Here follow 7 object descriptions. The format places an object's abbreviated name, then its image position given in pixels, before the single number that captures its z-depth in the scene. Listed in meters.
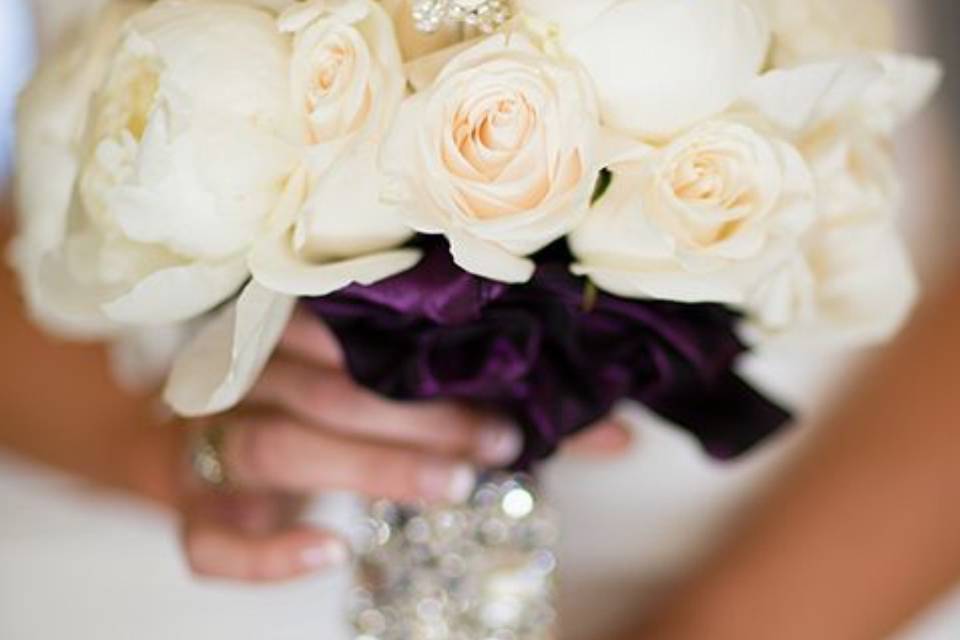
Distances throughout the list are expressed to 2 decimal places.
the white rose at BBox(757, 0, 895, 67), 0.74
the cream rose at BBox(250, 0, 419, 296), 0.70
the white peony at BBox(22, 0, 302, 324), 0.71
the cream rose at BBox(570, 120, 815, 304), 0.71
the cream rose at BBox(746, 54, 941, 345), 0.73
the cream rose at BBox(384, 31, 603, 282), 0.69
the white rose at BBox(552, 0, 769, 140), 0.70
